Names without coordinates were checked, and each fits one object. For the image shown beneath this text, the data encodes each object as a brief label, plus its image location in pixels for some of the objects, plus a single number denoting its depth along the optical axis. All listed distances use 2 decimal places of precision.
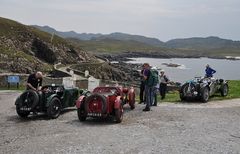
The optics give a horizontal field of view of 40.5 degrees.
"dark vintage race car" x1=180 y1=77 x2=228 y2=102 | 16.76
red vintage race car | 12.25
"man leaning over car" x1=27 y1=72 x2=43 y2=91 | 13.72
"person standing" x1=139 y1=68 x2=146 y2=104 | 16.74
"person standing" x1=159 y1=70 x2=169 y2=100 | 18.47
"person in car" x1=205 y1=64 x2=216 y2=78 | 18.64
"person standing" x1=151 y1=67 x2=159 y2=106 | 15.00
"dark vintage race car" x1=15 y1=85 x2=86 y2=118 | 12.85
